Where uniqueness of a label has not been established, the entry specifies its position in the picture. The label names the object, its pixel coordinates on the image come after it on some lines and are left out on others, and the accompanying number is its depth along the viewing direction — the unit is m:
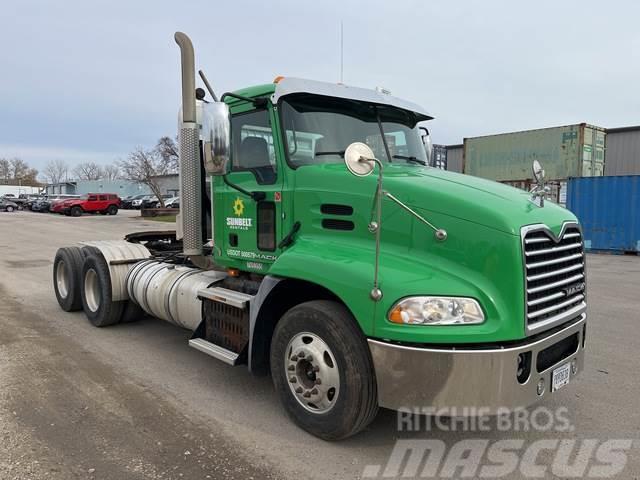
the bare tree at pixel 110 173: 102.81
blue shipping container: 16.38
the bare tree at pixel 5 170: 115.12
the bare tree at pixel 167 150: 44.39
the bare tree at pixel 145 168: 46.47
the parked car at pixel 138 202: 52.83
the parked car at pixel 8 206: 51.16
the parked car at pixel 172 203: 46.04
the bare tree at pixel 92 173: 113.09
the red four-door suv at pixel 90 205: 40.09
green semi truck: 3.04
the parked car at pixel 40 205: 46.47
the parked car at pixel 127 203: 53.72
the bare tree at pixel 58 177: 124.72
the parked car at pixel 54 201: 41.75
